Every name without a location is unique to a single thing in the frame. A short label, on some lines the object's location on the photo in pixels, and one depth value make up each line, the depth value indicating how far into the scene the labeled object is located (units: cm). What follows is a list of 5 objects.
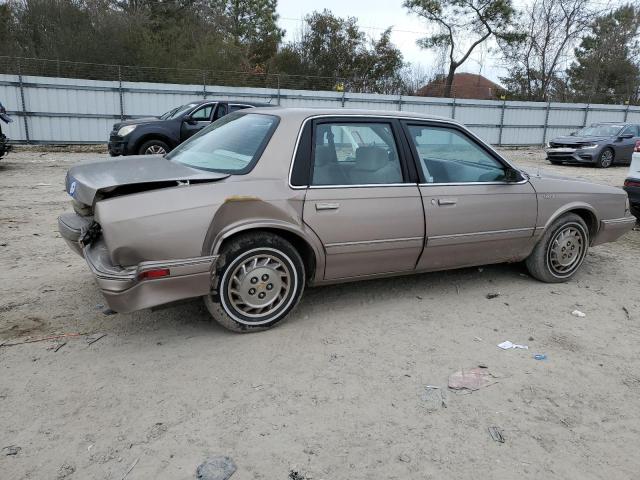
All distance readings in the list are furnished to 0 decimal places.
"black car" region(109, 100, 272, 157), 1202
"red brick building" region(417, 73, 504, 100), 2611
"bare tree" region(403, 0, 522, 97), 3109
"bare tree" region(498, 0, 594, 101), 3278
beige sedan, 324
